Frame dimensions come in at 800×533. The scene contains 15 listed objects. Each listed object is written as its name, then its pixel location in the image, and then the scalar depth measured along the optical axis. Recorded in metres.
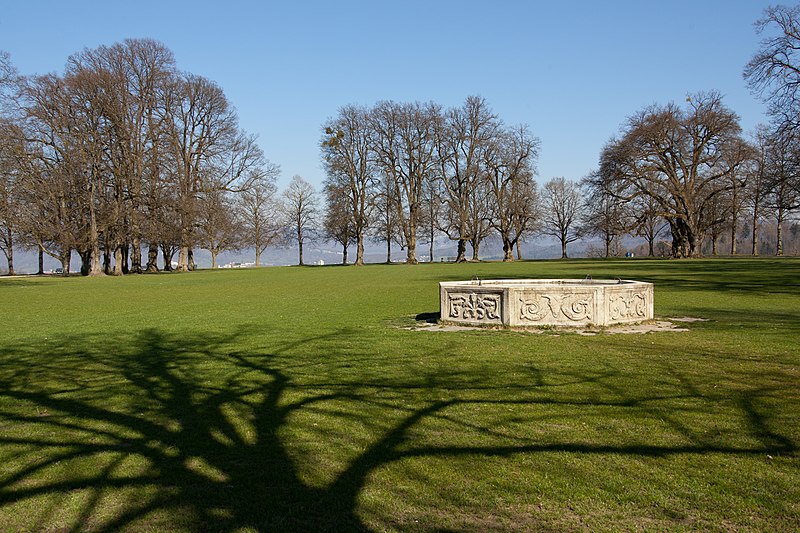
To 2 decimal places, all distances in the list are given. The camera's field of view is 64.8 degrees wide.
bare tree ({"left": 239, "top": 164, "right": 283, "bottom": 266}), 71.56
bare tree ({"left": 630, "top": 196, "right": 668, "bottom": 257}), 49.97
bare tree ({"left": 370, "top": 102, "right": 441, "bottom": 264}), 62.66
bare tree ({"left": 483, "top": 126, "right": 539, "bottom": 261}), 64.12
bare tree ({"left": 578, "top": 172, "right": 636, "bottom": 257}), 52.00
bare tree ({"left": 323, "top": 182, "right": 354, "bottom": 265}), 60.34
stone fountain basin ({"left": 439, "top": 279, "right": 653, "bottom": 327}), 12.75
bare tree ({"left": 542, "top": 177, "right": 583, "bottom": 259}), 82.14
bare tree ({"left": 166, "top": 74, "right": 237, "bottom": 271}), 51.50
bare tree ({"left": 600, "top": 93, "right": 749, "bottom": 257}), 50.47
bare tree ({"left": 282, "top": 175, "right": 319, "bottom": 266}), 80.62
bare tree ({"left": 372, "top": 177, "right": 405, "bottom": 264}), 63.59
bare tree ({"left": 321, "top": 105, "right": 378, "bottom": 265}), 61.06
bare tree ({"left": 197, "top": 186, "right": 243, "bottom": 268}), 49.56
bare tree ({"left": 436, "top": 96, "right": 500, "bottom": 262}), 63.47
